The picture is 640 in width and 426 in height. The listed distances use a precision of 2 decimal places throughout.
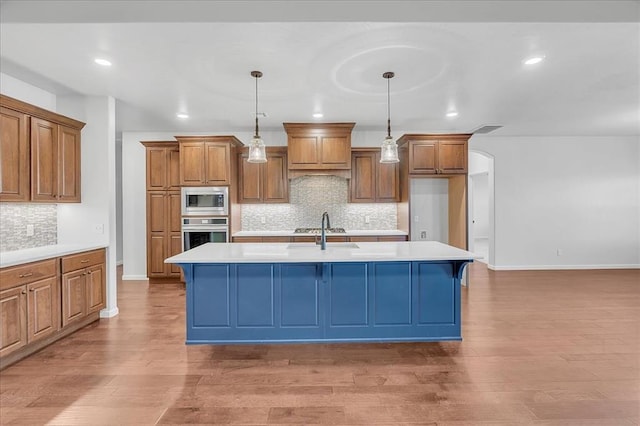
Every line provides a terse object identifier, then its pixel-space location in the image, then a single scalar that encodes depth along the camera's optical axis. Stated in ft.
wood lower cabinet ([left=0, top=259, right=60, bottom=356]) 8.51
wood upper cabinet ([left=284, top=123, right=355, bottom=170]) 17.20
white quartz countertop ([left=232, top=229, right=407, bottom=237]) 17.08
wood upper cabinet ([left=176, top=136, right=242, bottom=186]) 17.20
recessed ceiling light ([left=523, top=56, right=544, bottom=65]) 9.71
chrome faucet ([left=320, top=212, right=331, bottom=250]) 10.49
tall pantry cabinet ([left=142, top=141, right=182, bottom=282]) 18.15
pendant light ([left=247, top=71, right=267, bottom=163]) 10.50
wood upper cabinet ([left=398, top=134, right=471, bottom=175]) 17.33
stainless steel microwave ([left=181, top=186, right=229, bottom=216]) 17.22
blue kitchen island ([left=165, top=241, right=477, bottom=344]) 9.73
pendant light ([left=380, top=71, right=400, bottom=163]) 10.53
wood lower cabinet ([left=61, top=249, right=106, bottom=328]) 10.62
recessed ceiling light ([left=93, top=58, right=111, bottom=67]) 9.62
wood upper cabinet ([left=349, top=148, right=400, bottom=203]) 18.54
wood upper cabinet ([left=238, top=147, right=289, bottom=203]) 18.39
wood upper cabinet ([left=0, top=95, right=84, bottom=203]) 9.75
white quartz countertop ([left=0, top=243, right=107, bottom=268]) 8.84
